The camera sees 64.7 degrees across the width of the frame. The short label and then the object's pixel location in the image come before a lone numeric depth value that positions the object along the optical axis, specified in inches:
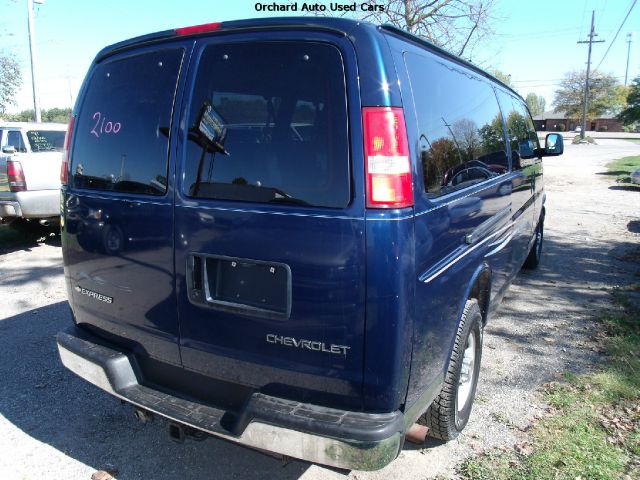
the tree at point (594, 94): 3245.6
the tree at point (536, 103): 5650.6
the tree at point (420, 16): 478.3
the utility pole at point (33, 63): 671.1
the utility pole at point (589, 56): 2141.0
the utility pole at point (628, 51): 3083.2
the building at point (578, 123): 3969.0
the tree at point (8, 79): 1004.6
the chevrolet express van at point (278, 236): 78.9
